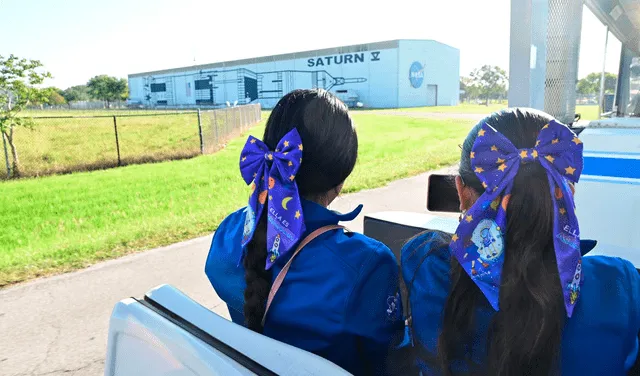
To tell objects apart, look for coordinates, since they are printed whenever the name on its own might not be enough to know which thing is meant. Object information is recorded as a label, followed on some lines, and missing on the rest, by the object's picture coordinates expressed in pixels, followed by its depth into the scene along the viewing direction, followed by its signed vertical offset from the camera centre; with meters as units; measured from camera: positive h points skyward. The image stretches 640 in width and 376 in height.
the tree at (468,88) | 96.19 +1.87
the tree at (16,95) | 11.73 +0.35
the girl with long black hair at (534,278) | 1.09 -0.42
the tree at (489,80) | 87.88 +3.11
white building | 57.28 +3.33
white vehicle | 1.09 -0.55
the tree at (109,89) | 96.50 +3.63
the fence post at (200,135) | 14.22 -0.90
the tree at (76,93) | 108.69 +3.30
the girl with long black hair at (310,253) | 1.31 -0.42
